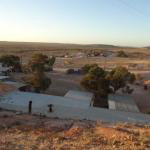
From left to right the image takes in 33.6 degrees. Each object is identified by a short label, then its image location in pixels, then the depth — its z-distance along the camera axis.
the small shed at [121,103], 19.18
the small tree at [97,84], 23.94
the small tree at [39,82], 23.80
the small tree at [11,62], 39.69
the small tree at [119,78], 25.34
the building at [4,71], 32.83
